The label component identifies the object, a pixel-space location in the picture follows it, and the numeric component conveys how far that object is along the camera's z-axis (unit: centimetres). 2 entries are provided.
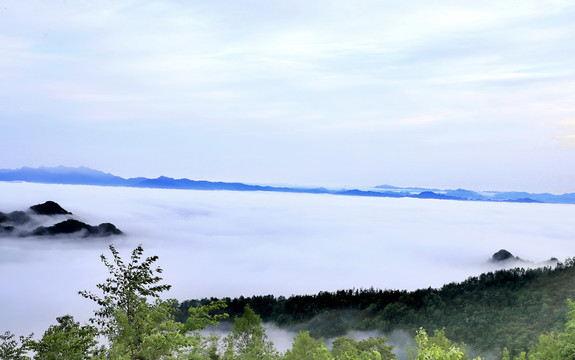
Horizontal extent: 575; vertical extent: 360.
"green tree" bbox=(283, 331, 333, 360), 4488
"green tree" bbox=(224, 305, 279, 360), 4519
